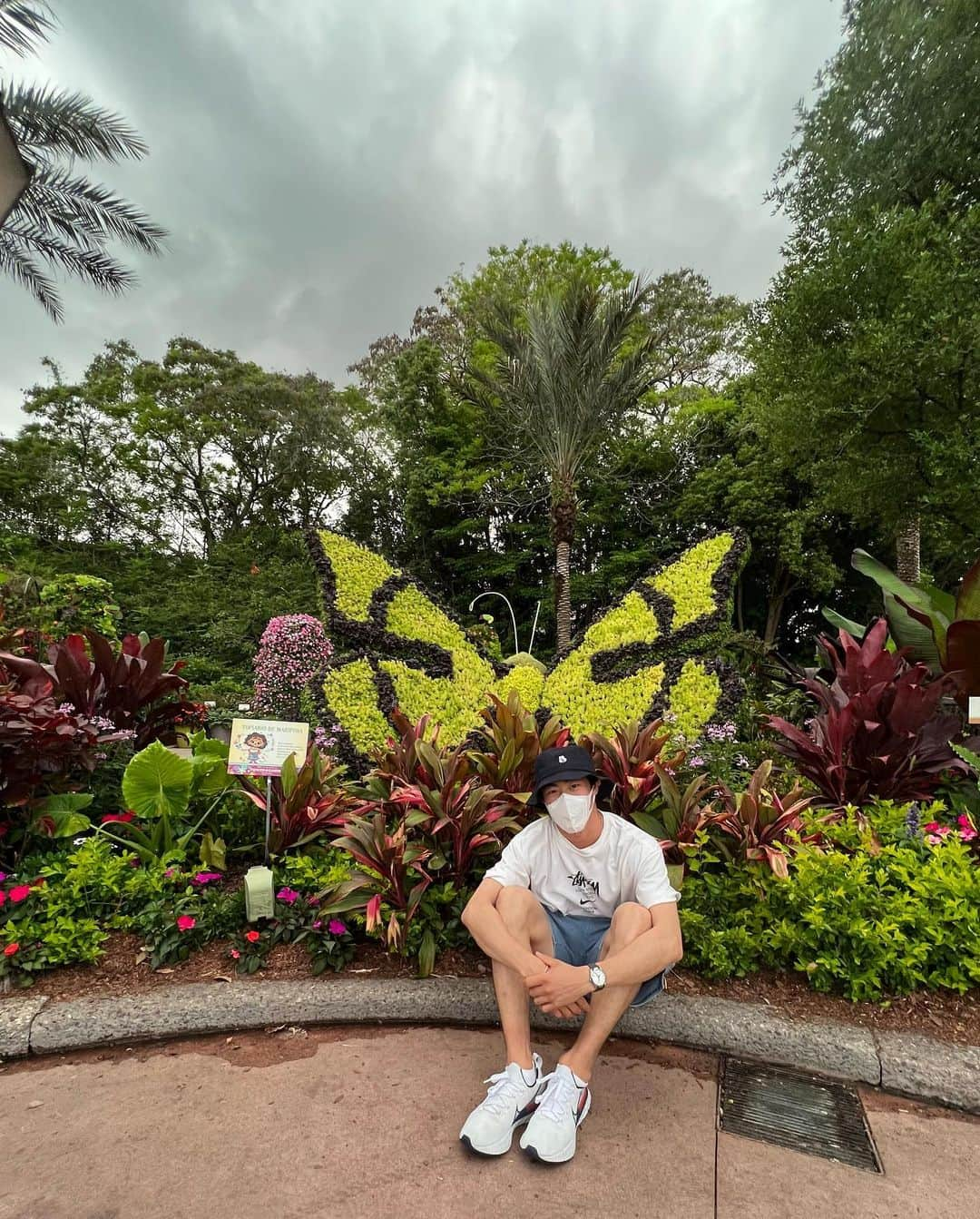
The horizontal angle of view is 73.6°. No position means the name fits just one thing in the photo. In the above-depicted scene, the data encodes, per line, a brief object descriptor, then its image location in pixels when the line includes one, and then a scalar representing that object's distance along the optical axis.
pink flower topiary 7.46
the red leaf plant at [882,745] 3.27
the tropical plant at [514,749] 3.14
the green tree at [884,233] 7.22
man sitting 1.81
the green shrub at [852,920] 2.30
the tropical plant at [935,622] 3.79
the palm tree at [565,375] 10.54
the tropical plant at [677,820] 2.67
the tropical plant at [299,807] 3.06
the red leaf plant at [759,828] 2.64
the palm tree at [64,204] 10.52
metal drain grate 1.81
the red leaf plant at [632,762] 2.93
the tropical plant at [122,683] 3.90
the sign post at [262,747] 2.74
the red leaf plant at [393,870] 2.47
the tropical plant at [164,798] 3.03
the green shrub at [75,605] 7.07
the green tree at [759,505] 13.90
